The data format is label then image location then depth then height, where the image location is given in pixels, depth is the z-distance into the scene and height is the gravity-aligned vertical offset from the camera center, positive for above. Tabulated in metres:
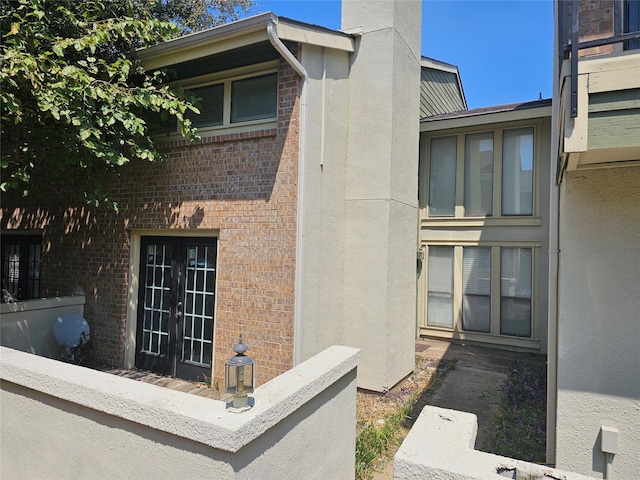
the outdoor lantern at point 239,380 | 2.22 -0.76
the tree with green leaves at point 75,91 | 4.48 +1.88
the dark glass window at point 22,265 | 7.98 -0.47
